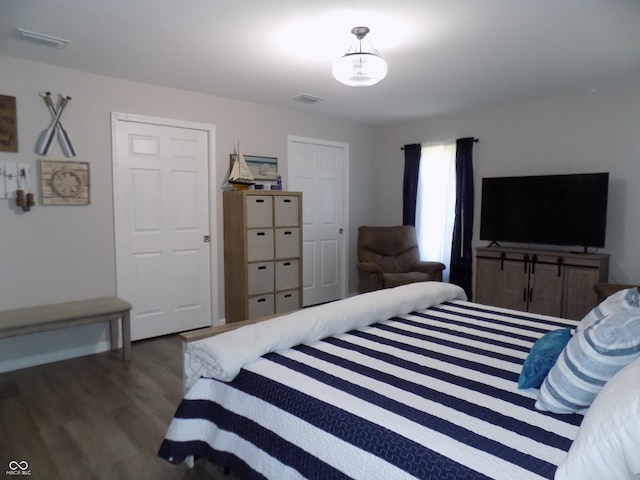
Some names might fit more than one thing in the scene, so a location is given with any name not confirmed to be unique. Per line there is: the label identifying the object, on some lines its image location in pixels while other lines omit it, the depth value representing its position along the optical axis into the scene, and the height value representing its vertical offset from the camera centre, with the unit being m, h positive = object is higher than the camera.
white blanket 1.76 -0.57
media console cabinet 3.82 -0.65
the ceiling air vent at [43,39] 2.67 +1.11
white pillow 0.98 -0.55
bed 1.20 -0.65
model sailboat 4.20 +0.36
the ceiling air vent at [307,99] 4.21 +1.15
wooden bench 2.91 -0.79
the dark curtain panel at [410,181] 5.36 +0.39
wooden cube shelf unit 4.06 -0.43
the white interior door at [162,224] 3.74 -0.14
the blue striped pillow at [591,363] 1.31 -0.48
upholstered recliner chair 4.79 -0.53
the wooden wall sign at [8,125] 3.13 +0.63
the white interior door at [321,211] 5.04 +0.00
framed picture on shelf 4.49 +0.47
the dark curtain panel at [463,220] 4.86 -0.09
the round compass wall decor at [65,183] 3.32 +0.21
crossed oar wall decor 3.30 +0.60
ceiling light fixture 2.51 +0.87
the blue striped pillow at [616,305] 1.59 -0.36
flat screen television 3.89 +0.03
